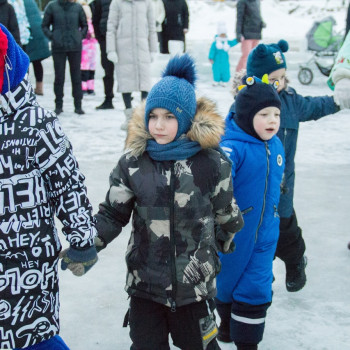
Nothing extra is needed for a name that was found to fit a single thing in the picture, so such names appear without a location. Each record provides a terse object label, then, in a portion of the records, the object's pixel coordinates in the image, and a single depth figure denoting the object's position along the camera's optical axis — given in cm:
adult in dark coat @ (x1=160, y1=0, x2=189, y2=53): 969
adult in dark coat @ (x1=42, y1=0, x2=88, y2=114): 755
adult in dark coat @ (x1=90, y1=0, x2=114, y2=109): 797
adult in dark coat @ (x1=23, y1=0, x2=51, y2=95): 855
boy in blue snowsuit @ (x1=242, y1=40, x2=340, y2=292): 298
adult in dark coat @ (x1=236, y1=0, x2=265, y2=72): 1054
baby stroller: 1110
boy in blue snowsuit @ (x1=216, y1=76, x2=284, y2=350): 247
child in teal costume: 1101
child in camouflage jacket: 204
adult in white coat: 696
